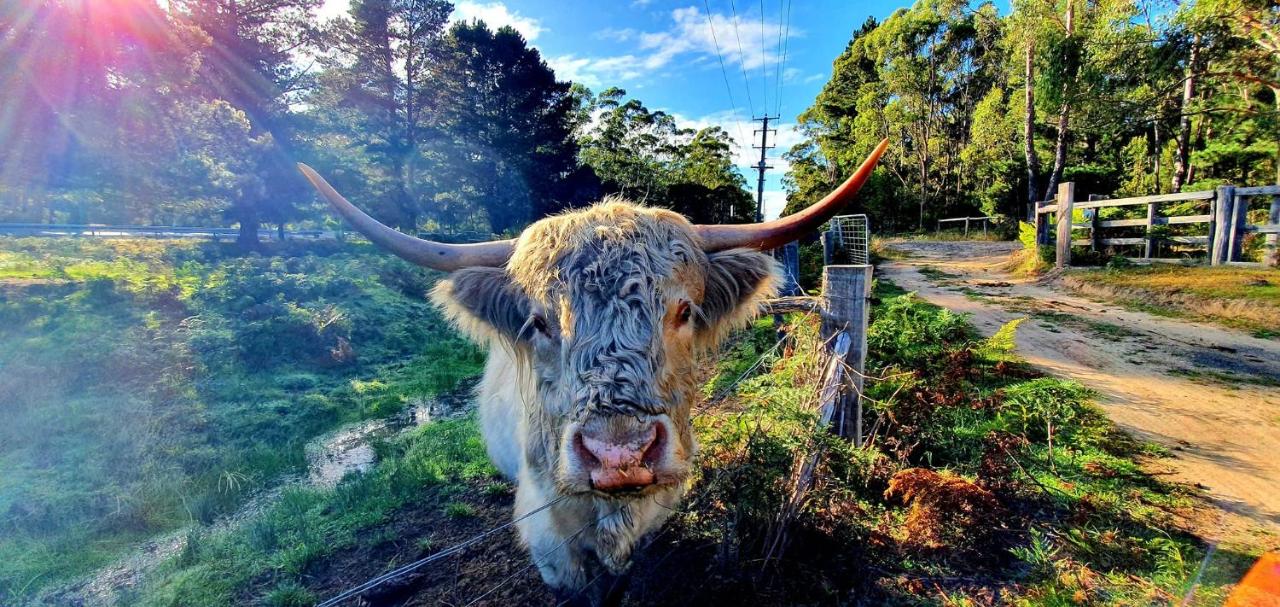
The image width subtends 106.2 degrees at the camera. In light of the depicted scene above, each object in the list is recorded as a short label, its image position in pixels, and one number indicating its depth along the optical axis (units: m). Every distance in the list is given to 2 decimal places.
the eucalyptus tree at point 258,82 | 19.59
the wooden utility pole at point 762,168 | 34.82
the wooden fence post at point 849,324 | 3.46
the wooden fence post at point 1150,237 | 11.87
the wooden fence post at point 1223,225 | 10.27
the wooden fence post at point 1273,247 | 9.34
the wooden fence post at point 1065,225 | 13.43
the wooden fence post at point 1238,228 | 10.16
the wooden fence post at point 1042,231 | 15.01
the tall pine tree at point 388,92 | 28.08
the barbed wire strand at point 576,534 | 2.73
